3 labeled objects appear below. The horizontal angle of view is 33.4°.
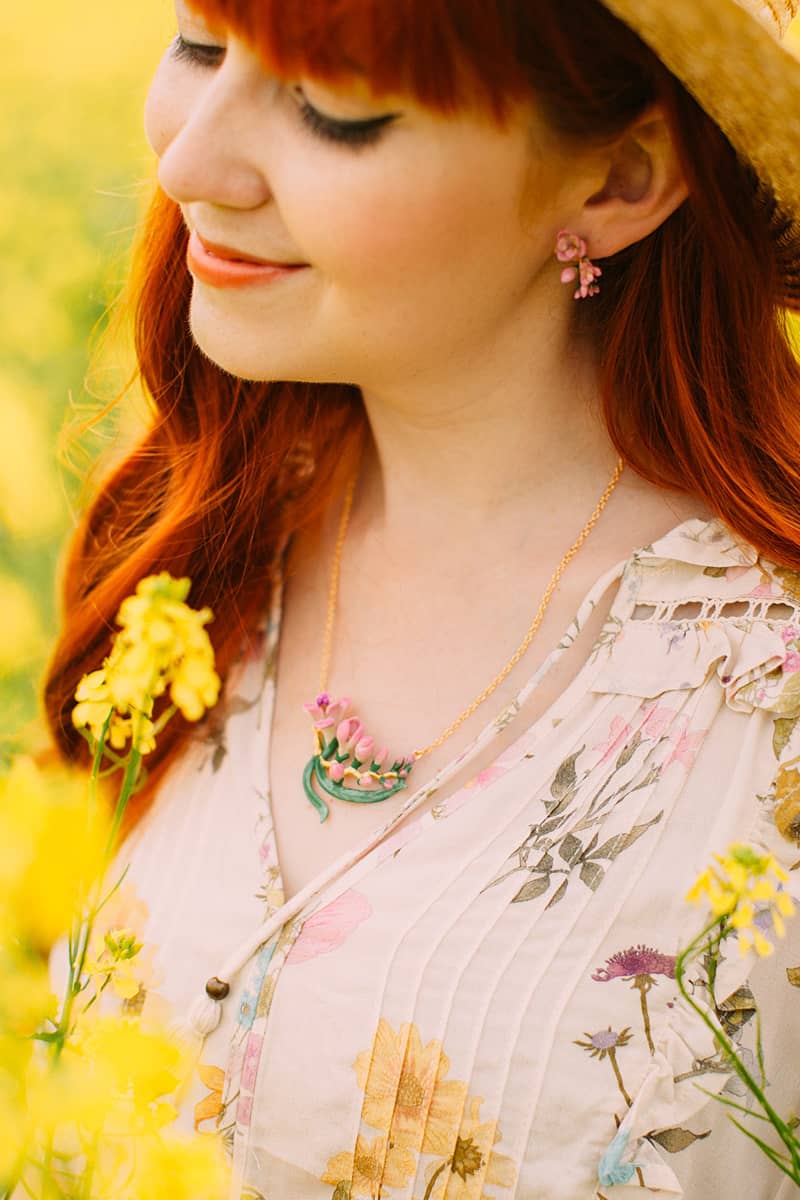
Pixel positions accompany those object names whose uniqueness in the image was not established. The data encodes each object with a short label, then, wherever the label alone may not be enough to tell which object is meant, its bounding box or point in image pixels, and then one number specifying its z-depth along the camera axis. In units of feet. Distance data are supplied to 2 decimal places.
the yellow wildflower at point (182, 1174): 2.12
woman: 3.68
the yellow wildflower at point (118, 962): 2.54
